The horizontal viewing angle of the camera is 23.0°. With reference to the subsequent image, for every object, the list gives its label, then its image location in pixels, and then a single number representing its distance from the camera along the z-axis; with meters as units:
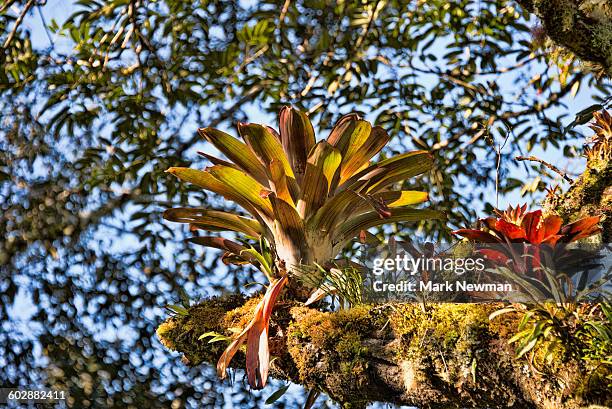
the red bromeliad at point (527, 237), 3.93
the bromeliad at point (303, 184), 4.10
